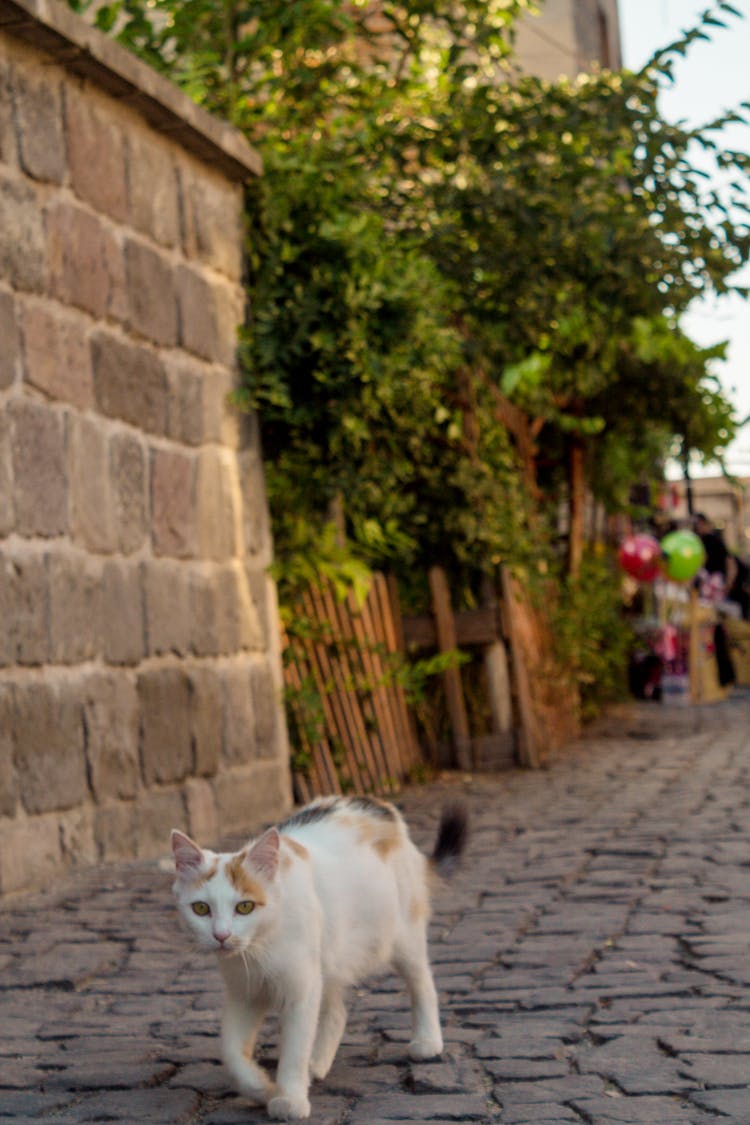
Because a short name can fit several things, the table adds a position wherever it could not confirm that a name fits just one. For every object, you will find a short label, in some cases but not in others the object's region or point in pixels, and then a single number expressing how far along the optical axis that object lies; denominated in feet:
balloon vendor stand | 50.34
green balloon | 49.70
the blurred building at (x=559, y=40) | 59.00
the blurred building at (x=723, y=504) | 87.98
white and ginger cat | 9.54
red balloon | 50.42
